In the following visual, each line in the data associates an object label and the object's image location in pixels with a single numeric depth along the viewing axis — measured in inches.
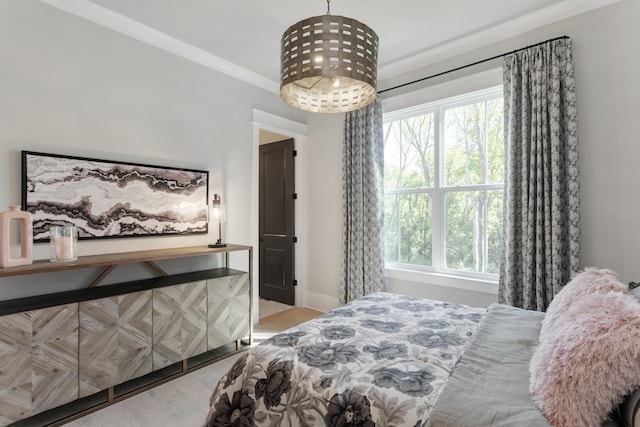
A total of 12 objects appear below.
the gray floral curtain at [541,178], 95.2
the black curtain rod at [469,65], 101.1
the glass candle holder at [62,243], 84.2
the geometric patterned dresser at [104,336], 72.0
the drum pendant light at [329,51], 57.4
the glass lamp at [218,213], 123.5
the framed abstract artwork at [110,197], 87.7
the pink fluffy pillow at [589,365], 37.2
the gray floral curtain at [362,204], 138.8
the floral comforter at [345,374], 46.3
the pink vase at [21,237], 74.6
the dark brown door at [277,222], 173.9
